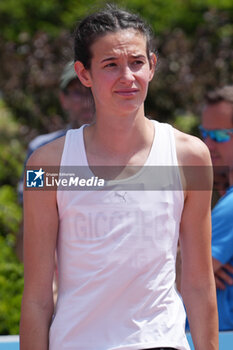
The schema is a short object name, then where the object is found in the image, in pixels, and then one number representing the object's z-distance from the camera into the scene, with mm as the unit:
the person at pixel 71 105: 8961
